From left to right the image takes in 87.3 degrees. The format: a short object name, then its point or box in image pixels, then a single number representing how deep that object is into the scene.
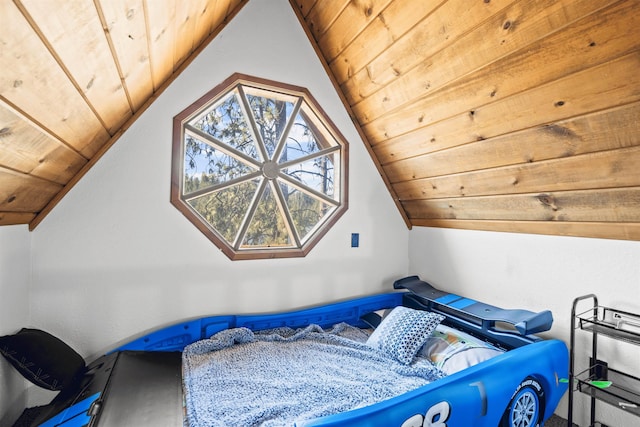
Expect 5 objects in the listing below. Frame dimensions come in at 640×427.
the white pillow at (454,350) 1.84
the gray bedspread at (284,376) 1.49
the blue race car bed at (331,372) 1.41
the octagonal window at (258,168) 2.29
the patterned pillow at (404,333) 2.03
